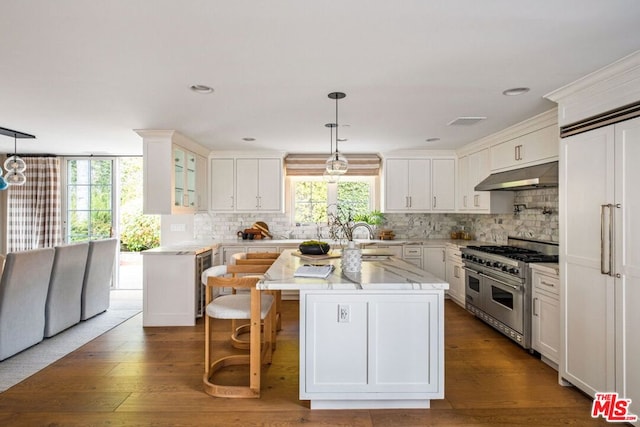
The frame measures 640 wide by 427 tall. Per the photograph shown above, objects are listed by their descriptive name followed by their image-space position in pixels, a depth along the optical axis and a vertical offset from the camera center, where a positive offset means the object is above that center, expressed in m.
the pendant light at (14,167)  4.43 +0.61
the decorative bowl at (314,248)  3.74 -0.34
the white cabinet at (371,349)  2.39 -0.89
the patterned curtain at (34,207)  5.99 +0.14
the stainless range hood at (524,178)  3.37 +0.40
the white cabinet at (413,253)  5.42 -0.56
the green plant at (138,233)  8.73 -0.43
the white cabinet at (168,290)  4.24 -0.89
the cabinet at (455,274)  4.95 -0.84
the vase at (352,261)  2.74 -0.35
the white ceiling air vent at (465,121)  3.75 +1.03
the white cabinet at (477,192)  4.68 +0.34
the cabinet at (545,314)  3.02 -0.86
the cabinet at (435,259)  5.43 -0.66
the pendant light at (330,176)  3.51 +0.39
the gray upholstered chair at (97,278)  4.38 -0.79
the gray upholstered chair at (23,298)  3.20 -0.78
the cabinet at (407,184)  5.67 +0.50
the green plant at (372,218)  5.88 -0.04
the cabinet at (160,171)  4.30 +0.55
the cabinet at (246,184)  5.65 +0.50
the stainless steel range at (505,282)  3.39 -0.70
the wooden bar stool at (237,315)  2.58 -0.74
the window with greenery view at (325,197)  6.14 +0.33
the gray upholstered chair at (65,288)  3.79 -0.81
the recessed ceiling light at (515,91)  2.84 +1.01
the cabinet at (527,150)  3.47 +0.72
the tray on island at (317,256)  3.52 -0.41
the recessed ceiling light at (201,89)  2.83 +1.02
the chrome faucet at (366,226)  5.95 -0.17
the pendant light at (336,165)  3.35 +0.48
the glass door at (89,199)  6.19 +0.29
